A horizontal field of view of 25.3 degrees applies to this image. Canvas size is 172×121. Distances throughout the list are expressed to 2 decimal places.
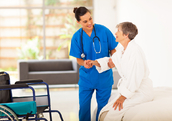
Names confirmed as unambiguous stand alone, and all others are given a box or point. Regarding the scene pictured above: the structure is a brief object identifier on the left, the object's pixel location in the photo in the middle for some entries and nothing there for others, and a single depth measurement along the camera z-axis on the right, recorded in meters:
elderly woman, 3.63
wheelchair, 3.87
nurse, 4.34
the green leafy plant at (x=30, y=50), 12.08
